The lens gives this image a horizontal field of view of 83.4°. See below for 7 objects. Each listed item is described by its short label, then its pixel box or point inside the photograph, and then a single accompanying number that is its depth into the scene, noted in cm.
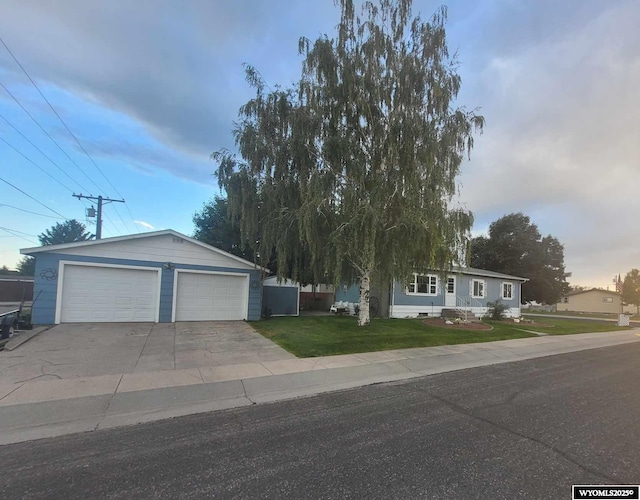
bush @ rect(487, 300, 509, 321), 2153
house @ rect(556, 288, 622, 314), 5347
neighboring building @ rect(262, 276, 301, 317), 1923
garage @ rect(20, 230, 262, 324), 1254
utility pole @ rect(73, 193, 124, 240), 2439
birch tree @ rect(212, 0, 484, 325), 1122
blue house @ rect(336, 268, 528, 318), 2031
